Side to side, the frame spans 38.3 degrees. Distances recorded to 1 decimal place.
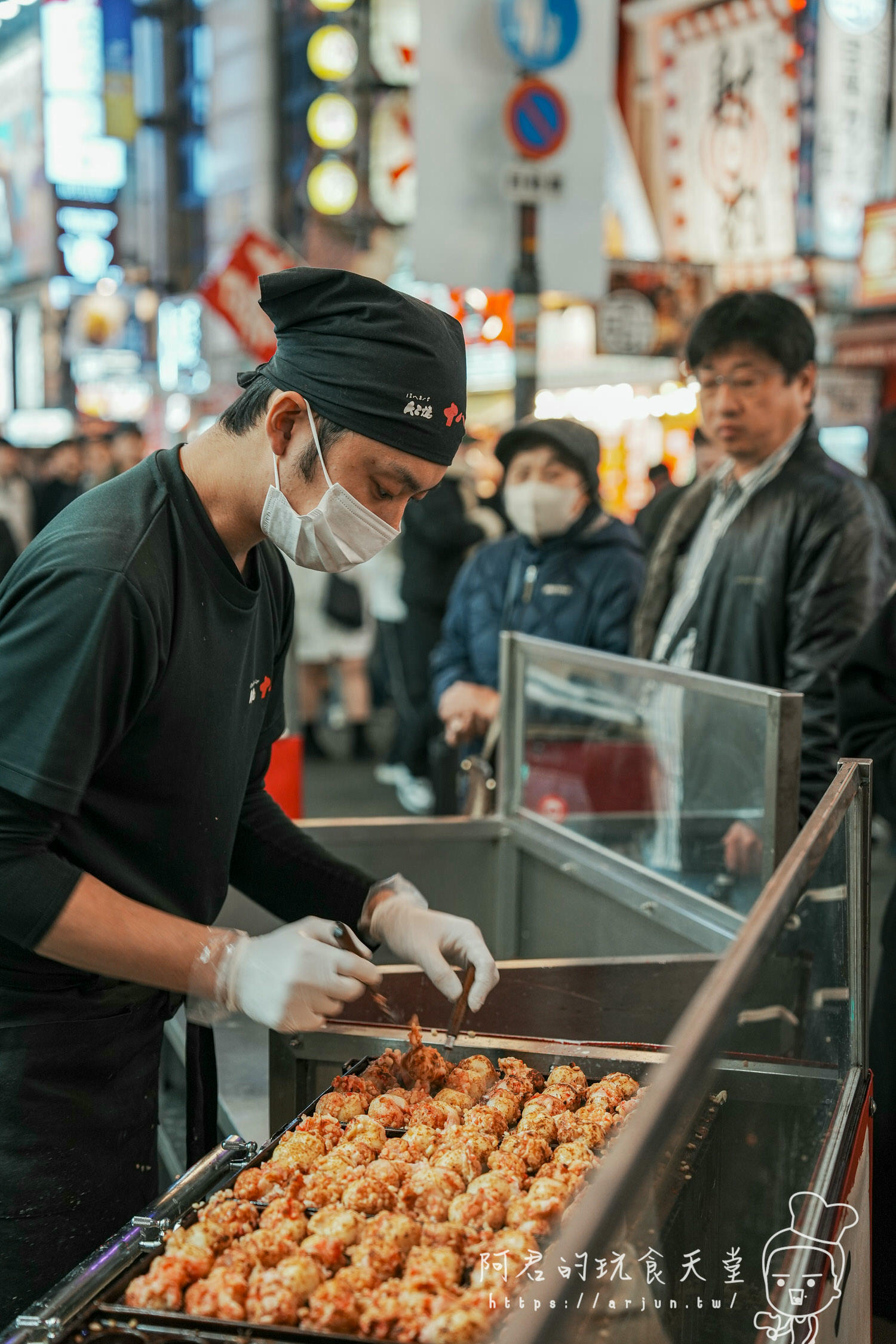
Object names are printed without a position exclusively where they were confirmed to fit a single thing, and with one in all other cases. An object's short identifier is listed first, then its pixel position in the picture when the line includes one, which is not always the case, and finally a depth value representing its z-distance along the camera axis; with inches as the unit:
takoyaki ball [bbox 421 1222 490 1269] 57.4
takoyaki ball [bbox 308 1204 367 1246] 58.9
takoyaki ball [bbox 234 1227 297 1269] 56.6
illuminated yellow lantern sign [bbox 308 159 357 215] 762.2
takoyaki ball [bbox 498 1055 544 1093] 75.8
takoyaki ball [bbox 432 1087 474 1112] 72.4
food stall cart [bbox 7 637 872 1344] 46.8
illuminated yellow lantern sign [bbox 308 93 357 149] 763.4
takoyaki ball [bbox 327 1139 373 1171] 65.3
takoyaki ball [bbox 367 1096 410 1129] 70.2
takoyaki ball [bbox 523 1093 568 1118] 71.2
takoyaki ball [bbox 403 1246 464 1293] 54.4
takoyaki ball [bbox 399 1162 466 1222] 61.5
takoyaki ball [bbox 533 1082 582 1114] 72.6
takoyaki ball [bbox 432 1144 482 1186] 64.8
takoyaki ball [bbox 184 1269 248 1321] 52.7
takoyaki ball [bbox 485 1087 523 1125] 71.7
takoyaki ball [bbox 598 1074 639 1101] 72.9
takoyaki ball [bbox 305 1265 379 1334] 52.1
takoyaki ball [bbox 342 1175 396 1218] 61.7
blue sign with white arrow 219.5
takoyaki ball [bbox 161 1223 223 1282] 55.3
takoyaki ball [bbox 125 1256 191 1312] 53.1
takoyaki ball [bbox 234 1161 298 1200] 62.4
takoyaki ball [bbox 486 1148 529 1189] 64.1
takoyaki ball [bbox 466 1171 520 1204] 62.0
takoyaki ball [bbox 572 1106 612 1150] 68.0
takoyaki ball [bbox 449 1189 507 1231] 59.8
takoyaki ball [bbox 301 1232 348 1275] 56.9
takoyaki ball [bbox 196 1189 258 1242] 58.3
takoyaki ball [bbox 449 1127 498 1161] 66.9
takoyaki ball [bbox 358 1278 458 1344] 51.4
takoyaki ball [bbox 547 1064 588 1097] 74.5
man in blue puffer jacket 173.0
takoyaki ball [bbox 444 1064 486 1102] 74.4
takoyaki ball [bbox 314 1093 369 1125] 70.9
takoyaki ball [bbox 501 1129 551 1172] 66.6
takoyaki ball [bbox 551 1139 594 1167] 65.4
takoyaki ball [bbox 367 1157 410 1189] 63.5
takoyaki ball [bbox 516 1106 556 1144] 68.9
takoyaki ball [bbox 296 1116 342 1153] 68.4
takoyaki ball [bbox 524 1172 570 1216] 59.8
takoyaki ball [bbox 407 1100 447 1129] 69.9
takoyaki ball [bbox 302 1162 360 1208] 62.4
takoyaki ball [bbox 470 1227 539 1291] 53.9
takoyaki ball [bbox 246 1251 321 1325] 52.4
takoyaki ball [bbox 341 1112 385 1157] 67.8
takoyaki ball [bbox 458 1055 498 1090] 75.9
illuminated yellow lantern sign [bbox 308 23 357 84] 761.0
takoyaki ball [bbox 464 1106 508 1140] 69.4
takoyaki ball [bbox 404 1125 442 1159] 67.4
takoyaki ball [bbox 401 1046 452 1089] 75.2
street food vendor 60.7
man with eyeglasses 129.3
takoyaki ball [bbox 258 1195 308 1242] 59.0
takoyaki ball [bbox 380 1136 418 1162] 66.2
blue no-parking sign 221.8
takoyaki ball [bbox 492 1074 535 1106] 74.6
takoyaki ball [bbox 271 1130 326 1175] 65.1
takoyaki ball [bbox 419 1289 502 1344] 48.9
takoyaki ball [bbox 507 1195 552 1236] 58.2
